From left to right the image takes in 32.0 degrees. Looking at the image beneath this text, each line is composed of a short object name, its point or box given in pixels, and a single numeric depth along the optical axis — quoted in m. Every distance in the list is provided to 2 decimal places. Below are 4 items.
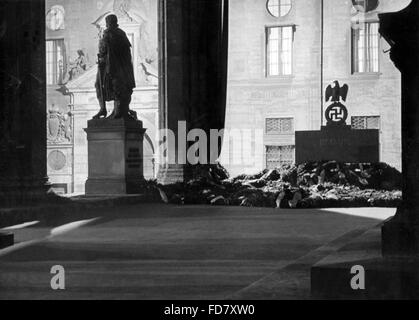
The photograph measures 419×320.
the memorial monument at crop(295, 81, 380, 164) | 16.38
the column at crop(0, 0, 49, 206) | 10.14
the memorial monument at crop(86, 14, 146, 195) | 13.55
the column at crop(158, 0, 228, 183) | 16.05
